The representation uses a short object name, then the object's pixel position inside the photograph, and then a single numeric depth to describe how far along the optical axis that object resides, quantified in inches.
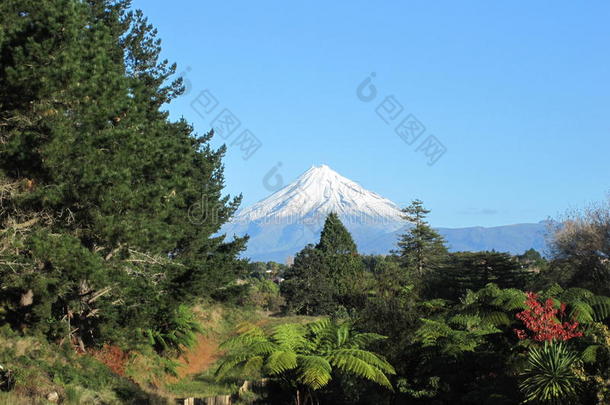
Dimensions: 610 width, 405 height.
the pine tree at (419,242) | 3868.1
